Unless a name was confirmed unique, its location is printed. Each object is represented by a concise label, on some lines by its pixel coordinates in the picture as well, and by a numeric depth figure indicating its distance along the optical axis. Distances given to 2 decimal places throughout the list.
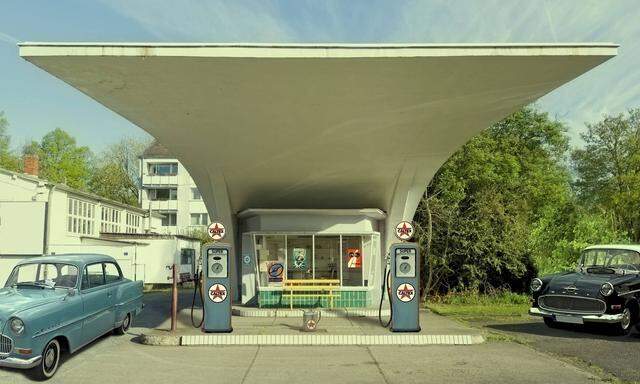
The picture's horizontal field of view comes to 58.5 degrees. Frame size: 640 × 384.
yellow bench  14.80
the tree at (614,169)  40.56
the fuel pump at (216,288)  11.36
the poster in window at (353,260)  15.79
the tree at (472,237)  19.97
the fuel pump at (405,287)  11.52
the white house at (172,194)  60.12
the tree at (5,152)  46.28
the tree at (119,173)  55.53
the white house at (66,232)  27.05
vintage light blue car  7.30
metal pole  11.12
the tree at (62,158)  51.75
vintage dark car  11.42
